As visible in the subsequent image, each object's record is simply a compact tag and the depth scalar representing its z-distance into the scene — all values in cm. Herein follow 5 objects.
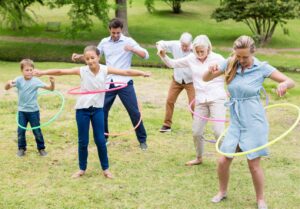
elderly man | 866
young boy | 771
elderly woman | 724
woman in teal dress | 562
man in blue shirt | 824
